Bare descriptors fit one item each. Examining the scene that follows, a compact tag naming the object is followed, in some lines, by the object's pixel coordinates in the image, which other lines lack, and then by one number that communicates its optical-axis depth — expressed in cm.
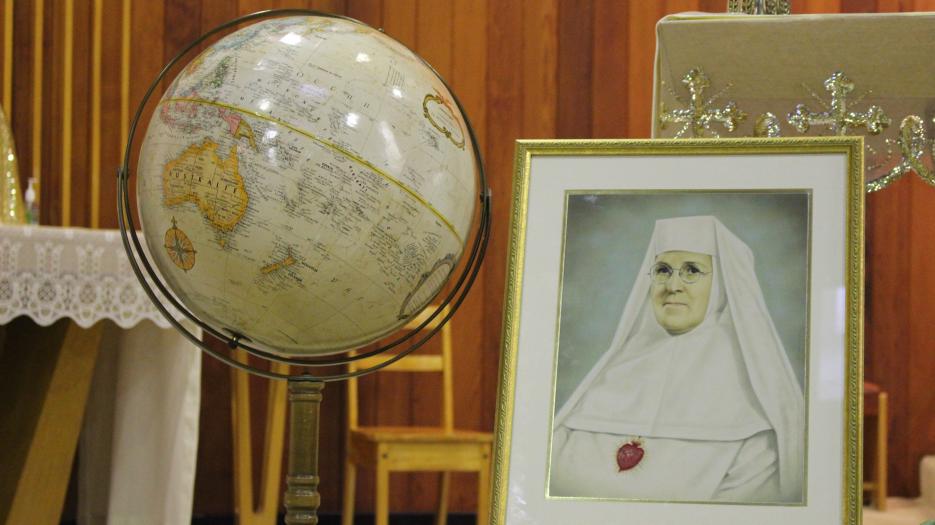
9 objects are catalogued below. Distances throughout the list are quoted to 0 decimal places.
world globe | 151
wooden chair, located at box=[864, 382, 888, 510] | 462
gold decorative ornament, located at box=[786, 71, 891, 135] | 207
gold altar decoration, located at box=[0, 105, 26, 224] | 391
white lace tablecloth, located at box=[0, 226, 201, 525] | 302
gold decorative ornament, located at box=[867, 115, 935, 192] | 214
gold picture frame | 173
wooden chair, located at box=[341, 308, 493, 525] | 383
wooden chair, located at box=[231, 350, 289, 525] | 397
